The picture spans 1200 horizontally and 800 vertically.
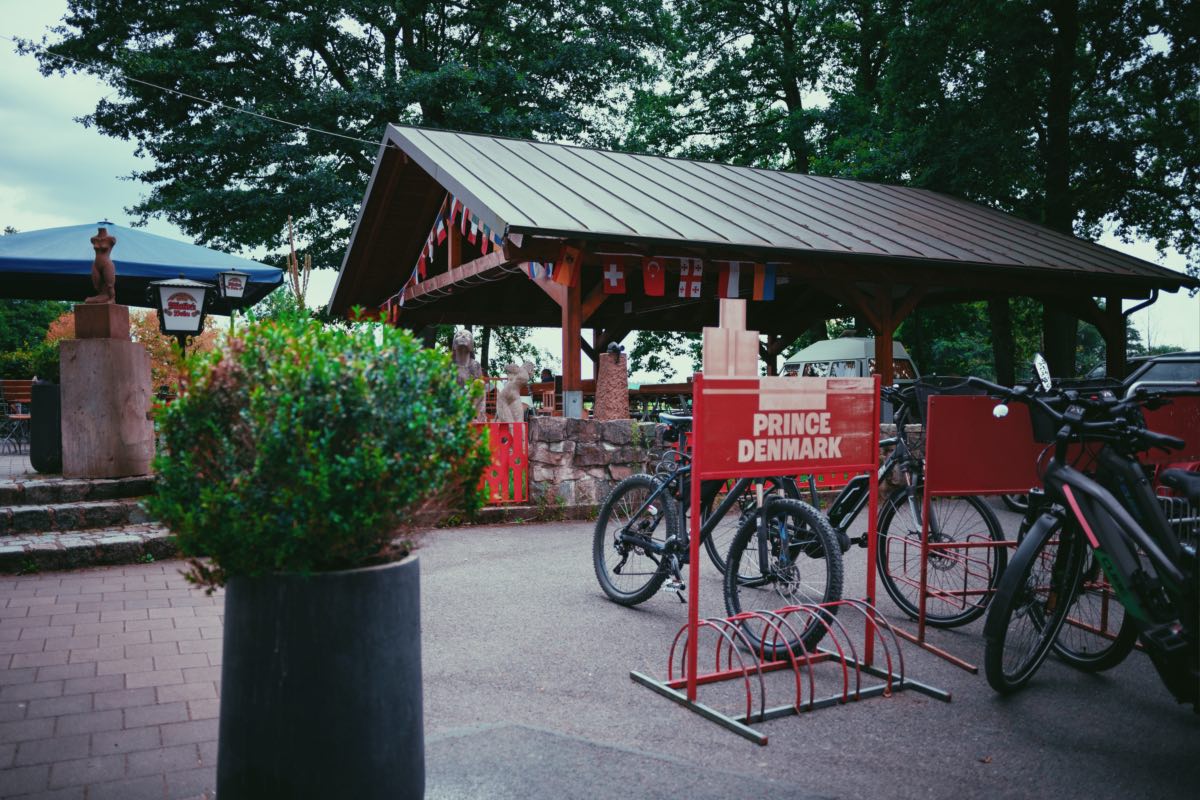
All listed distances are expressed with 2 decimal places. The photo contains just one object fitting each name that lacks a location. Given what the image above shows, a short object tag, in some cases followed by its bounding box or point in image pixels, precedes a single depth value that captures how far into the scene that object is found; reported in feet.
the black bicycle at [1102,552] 10.73
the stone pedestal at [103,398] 24.23
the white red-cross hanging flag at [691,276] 35.94
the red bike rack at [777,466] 12.05
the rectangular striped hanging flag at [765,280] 37.40
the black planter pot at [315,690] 7.79
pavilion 34.45
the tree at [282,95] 74.08
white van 56.13
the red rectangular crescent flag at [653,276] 35.05
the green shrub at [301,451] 7.83
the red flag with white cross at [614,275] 34.45
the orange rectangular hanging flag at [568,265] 32.78
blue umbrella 33.60
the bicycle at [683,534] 14.25
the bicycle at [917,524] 15.99
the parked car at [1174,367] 29.94
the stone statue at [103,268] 25.76
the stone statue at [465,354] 34.47
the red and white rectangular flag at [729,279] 37.17
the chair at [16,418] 48.19
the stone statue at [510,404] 33.01
